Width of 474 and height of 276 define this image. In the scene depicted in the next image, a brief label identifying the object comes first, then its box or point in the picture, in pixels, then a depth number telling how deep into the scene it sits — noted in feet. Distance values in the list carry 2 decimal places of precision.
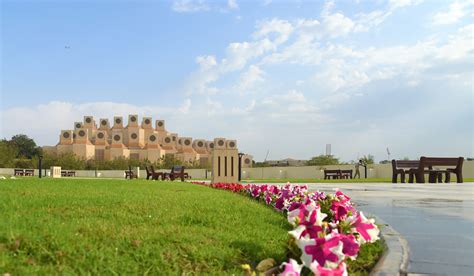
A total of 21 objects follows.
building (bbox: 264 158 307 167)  225.09
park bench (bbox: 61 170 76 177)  132.83
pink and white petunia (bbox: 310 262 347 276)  7.05
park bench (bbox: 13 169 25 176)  123.65
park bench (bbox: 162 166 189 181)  66.86
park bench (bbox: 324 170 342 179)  85.49
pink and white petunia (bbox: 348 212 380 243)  9.56
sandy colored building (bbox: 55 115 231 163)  248.32
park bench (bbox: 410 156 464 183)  53.57
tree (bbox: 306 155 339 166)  184.52
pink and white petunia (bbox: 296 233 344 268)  7.62
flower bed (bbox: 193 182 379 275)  7.52
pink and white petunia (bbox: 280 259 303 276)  7.05
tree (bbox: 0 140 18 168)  177.30
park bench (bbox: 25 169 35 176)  123.16
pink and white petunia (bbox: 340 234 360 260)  8.18
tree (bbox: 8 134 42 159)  261.03
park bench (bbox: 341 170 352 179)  88.53
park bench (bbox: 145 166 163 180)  67.97
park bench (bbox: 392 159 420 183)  56.49
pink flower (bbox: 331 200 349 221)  11.50
